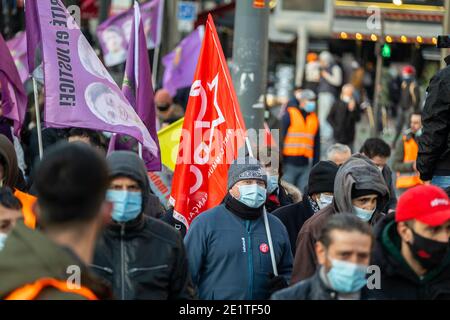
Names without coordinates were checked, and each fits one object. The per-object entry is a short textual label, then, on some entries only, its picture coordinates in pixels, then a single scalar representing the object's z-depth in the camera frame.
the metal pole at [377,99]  21.64
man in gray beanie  7.29
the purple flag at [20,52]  18.12
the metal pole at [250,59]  12.31
